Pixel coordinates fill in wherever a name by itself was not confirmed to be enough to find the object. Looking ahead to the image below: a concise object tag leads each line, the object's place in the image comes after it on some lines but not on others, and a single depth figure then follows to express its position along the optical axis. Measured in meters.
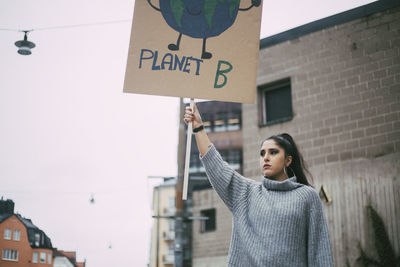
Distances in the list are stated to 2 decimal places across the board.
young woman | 3.21
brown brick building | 11.36
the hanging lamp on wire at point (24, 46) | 12.89
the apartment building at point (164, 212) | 52.88
